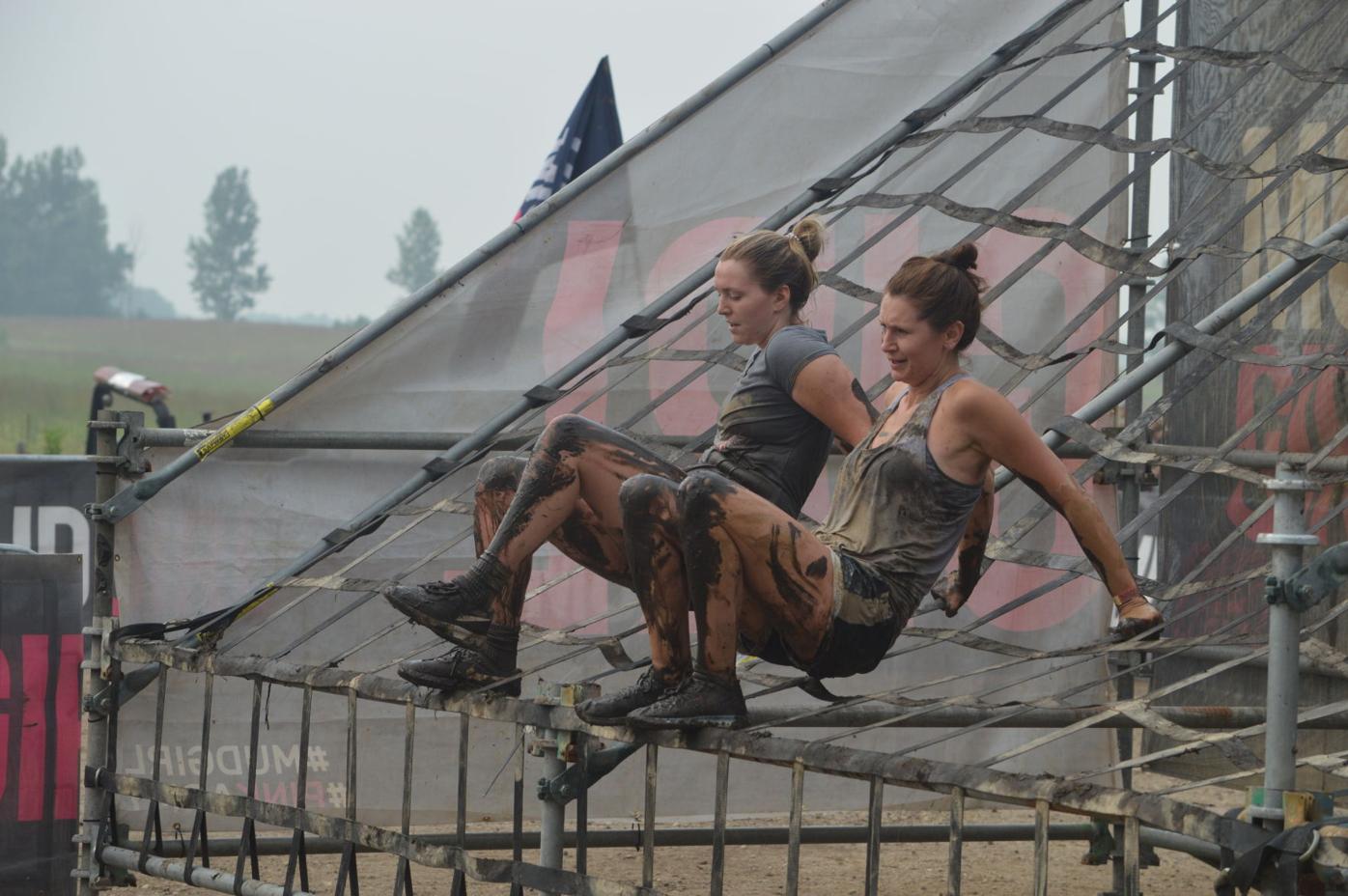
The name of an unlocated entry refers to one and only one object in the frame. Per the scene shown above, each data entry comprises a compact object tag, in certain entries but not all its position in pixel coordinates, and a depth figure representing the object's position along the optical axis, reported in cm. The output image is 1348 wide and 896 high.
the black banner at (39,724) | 955
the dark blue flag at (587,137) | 1549
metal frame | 525
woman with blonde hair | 726
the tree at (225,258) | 18737
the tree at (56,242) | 16137
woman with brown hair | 648
